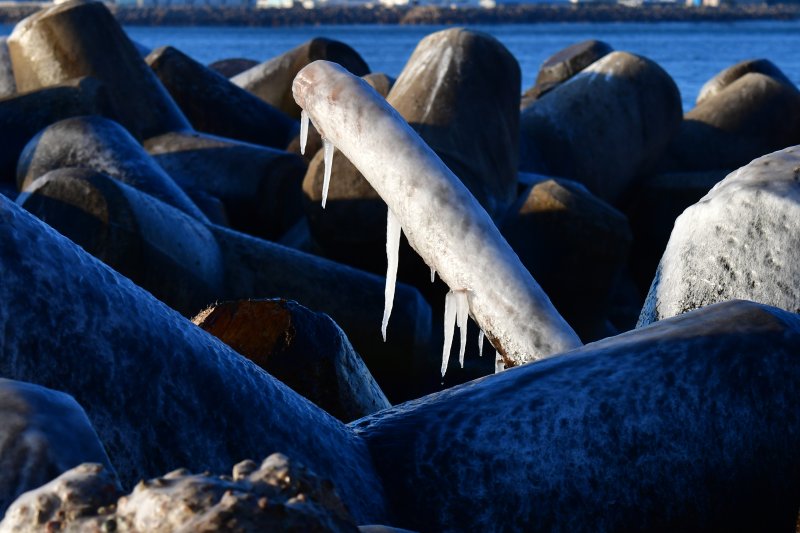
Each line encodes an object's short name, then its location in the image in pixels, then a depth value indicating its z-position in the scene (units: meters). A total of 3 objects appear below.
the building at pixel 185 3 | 176.37
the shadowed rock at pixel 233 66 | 29.10
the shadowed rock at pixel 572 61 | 26.42
